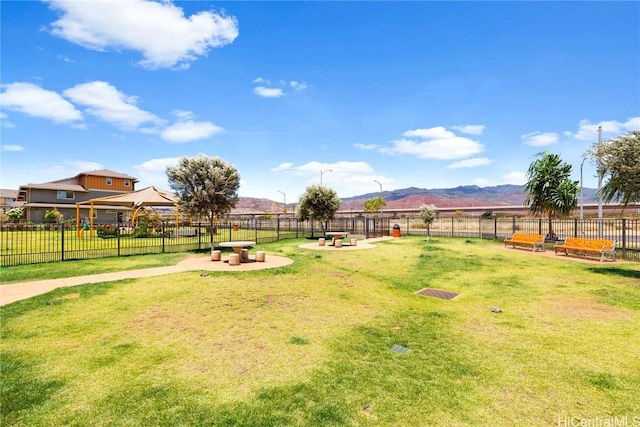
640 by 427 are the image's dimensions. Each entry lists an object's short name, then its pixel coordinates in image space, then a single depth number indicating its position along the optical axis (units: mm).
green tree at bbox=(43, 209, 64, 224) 39456
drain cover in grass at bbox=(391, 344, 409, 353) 5355
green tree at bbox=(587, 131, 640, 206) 10742
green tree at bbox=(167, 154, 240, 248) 17609
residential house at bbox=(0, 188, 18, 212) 73688
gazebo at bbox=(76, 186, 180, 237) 26897
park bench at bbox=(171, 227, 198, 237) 25817
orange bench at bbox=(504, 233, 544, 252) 18156
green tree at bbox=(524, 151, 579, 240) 22125
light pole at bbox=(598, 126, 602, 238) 11914
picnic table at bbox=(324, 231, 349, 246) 21109
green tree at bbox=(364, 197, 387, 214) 65512
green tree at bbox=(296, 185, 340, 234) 26906
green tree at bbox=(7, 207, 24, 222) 40581
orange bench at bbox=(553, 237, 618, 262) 14539
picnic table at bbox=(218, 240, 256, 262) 14406
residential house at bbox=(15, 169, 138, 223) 43531
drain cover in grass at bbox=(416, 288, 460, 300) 9134
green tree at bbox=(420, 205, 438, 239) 25453
